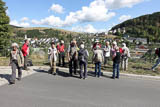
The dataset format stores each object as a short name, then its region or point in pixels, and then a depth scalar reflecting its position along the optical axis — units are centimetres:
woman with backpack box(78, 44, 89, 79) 651
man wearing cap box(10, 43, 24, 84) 567
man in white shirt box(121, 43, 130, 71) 823
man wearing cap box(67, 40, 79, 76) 709
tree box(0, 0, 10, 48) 2078
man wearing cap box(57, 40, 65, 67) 893
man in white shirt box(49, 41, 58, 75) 730
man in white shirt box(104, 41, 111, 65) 902
